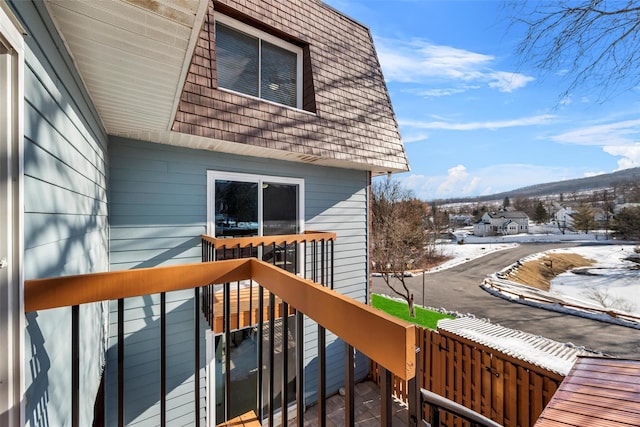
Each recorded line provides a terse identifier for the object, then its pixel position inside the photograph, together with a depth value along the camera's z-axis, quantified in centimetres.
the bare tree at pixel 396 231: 1554
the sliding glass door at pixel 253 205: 409
